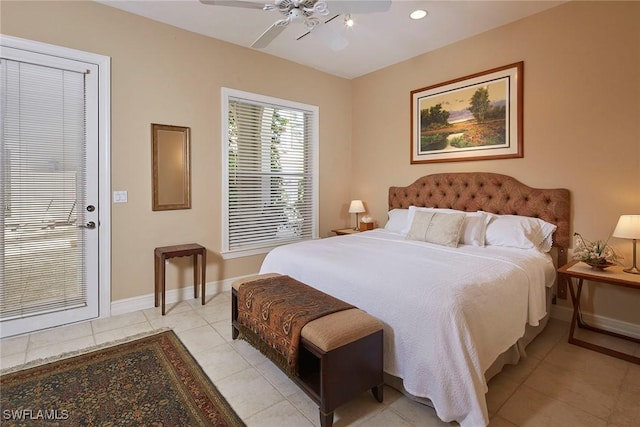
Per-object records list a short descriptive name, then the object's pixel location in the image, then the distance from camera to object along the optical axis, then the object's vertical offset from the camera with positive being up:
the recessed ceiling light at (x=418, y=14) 3.00 +1.91
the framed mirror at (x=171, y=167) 3.26 +0.48
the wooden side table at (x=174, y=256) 3.11 -0.47
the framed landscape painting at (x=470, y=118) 3.27 +1.08
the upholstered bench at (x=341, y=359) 1.61 -0.77
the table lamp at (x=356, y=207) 4.63 +0.08
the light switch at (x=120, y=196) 3.05 +0.15
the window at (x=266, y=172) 3.81 +0.53
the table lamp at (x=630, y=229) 2.36 -0.12
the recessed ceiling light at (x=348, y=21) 3.05 +1.88
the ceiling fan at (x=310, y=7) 2.03 +1.35
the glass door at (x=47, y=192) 2.58 +0.17
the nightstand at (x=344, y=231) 4.56 -0.27
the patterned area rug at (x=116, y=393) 1.71 -1.09
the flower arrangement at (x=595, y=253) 2.49 -0.33
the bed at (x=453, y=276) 1.62 -0.42
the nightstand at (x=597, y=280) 2.28 -0.49
